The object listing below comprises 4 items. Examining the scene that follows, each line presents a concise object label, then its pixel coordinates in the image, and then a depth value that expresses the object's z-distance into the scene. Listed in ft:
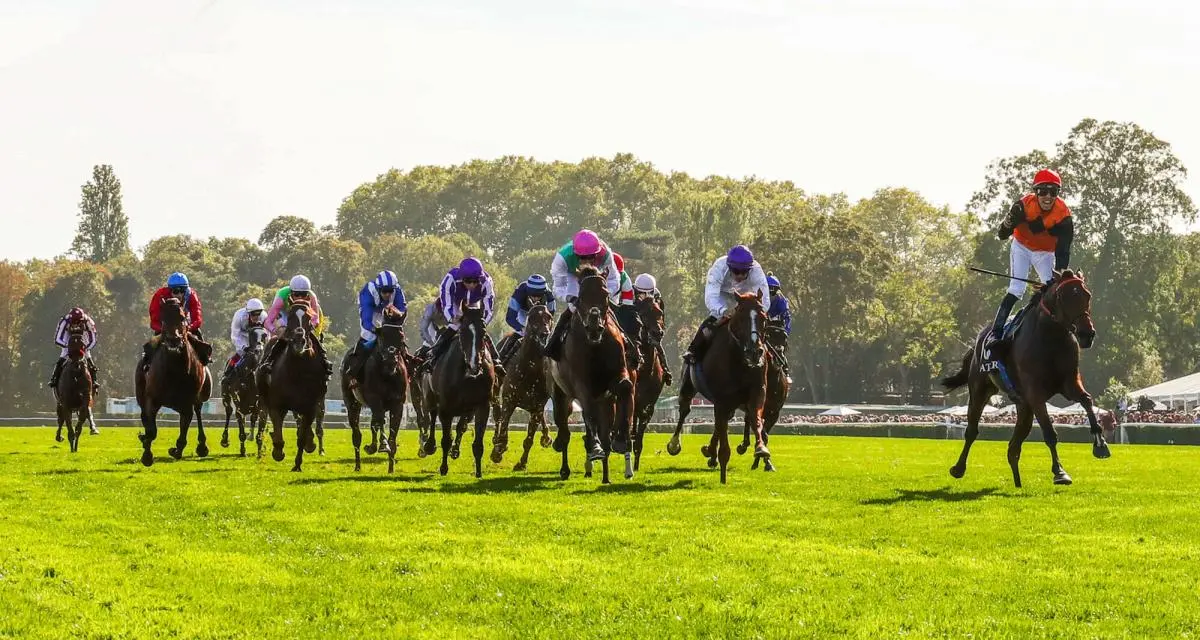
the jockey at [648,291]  76.97
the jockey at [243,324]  101.24
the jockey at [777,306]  84.58
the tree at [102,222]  475.72
